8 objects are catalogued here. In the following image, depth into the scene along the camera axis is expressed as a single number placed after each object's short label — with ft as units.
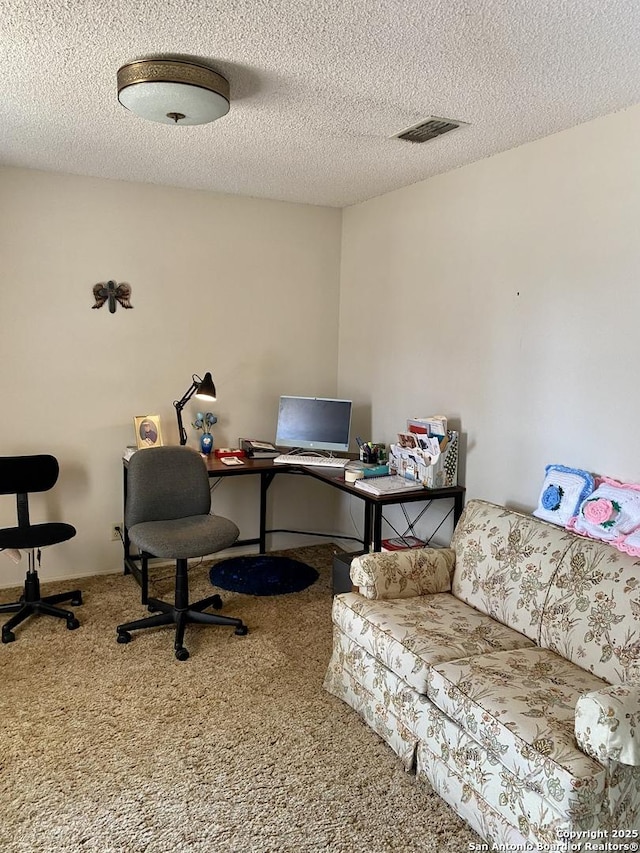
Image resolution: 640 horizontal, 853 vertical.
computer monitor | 14.07
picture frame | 13.53
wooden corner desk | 11.10
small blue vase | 14.07
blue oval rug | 13.35
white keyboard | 13.32
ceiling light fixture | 7.46
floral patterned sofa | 6.01
